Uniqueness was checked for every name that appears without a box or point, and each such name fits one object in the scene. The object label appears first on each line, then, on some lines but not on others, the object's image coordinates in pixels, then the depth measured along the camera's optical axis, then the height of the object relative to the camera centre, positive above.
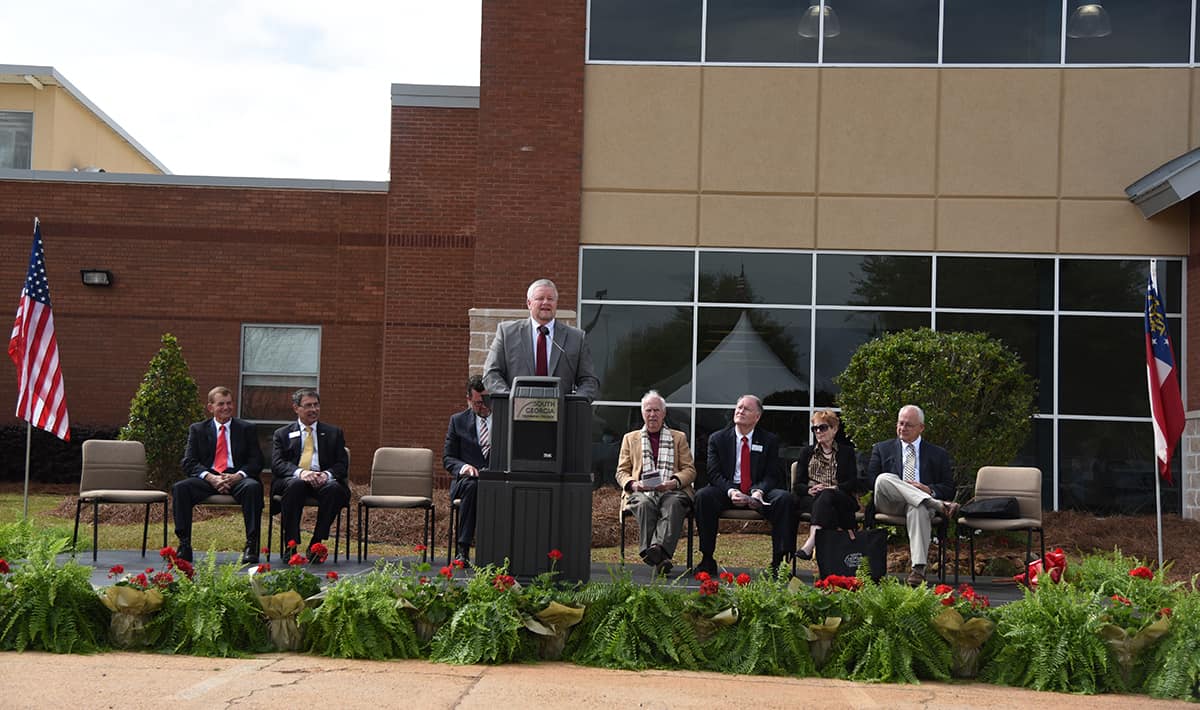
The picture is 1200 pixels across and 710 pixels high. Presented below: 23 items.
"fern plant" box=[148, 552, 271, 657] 6.83 -1.24
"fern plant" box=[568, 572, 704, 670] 6.82 -1.25
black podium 7.92 -0.63
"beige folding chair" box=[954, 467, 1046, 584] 10.17 -0.72
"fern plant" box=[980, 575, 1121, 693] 6.66 -1.24
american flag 13.27 +0.25
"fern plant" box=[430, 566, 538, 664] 6.76 -1.25
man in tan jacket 9.98 -0.65
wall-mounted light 18.14 +1.43
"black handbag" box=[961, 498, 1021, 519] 10.12 -0.81
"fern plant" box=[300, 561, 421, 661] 6.81 -1.24
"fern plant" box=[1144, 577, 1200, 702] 6.46 -1.26
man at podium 8.51 +0.24
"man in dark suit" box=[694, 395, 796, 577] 10.16 -0.67
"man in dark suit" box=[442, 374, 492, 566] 10.72 -0.37
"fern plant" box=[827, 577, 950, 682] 6.70 -1.23
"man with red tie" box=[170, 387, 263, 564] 10.41 -0.68
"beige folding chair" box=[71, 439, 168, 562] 10.73 -0.79
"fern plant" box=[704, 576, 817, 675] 6.78 -1.26
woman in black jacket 9.91 -0.63
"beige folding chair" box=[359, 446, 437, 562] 11.29 -0.74
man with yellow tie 10.51 -0.65
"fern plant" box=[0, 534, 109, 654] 6.84 -1.22
